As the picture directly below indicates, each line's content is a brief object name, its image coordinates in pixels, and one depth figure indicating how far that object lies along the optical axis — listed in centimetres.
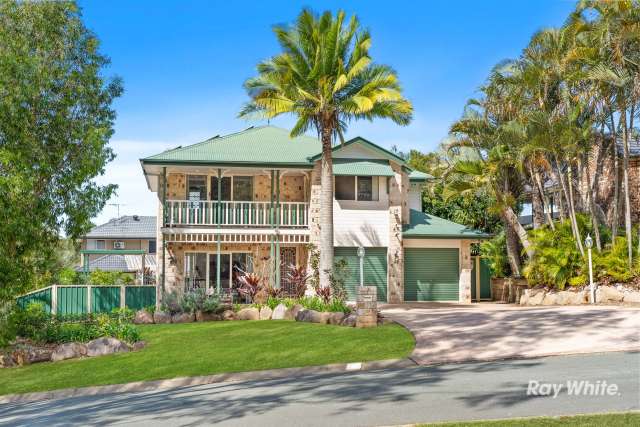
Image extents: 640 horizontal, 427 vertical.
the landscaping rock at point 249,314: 1962
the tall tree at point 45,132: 1478
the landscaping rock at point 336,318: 1692
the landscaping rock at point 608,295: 2014
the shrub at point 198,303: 1975
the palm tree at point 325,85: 1983
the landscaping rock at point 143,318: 1969
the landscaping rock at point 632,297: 1981
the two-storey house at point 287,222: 2441
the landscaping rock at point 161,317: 1967
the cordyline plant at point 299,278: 2212
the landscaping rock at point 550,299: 2183
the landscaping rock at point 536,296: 2237
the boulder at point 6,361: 1525
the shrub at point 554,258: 2170
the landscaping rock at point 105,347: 1544
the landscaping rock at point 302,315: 1777
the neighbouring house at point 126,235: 5066
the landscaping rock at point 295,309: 1856
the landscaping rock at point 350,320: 1631
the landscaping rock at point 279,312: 1906
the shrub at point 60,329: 1595
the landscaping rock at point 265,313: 1941
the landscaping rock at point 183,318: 1963
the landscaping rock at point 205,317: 1978
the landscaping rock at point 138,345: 1545
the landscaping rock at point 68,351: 1533
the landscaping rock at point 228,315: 1980
